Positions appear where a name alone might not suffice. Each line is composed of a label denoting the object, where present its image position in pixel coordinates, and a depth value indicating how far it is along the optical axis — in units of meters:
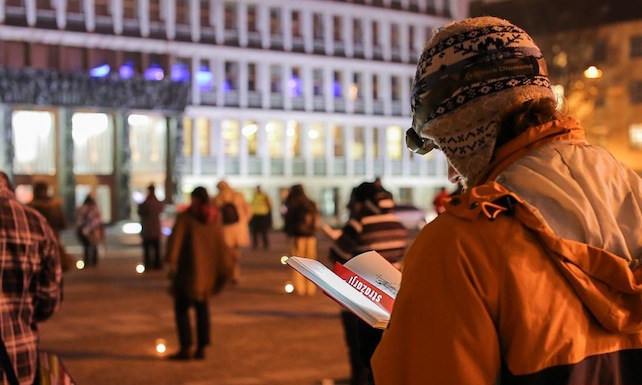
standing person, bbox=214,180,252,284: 17.31
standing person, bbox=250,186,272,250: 27.64
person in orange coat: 1.47
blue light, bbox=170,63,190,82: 51.00
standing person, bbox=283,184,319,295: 15.95
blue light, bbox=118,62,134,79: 48.85
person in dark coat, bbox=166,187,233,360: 9.68
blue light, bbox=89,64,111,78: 47.72
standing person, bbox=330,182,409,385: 8.04
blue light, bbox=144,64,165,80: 49.90
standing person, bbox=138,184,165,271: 20.53
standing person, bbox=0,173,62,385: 4.02
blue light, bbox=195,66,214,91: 52.34
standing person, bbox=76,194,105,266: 21.33
